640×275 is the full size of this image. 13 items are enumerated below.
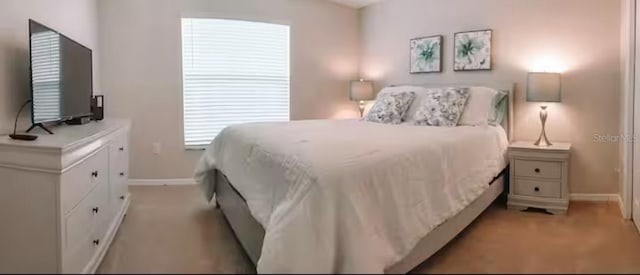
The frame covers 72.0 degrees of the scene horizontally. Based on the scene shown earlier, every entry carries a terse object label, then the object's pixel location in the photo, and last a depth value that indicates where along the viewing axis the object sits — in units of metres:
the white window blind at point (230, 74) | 4.61
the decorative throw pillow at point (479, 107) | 3.74
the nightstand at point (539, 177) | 3.38
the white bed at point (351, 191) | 1.67
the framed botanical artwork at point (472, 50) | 4.15
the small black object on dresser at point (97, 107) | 3.54
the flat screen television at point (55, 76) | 2.44
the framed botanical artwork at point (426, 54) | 4.56
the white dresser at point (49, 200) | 1.97
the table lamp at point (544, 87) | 3.57
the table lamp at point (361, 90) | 5.25
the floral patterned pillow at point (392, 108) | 4.08
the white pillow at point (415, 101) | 4.07
